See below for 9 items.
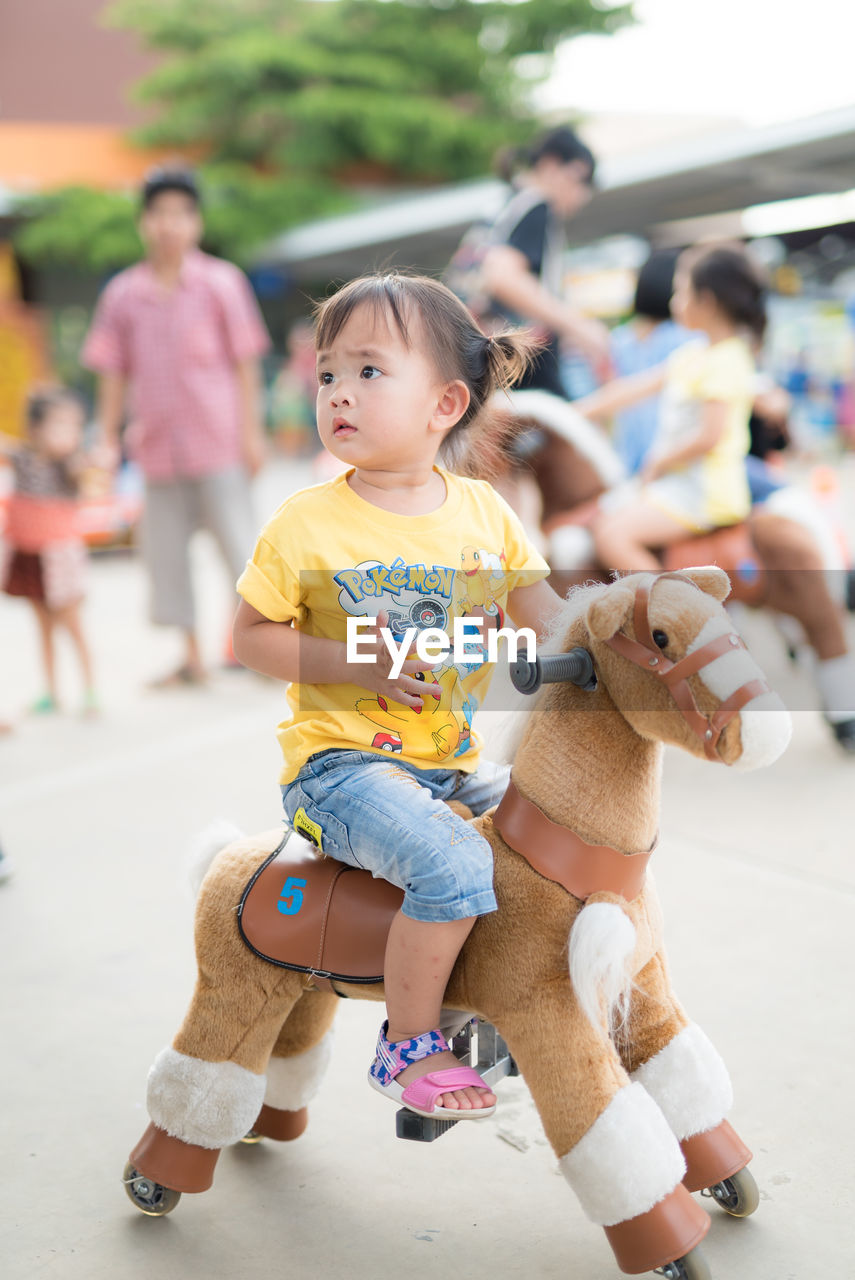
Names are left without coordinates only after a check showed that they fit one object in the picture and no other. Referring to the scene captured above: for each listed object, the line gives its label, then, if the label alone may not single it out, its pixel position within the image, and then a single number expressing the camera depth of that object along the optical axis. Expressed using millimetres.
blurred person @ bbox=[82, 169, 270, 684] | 5176
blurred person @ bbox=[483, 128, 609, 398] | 4578
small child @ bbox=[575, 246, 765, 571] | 4164
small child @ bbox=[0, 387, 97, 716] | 5223
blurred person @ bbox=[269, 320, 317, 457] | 19969
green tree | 24047
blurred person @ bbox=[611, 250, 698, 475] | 5398
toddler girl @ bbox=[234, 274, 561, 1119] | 1688
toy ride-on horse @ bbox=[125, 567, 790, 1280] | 1625
